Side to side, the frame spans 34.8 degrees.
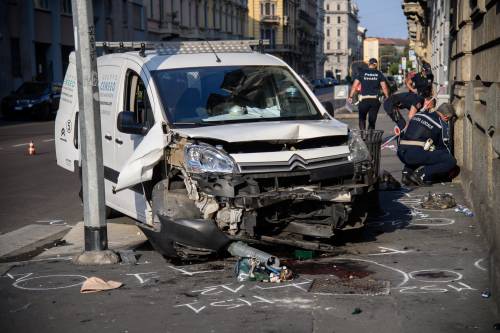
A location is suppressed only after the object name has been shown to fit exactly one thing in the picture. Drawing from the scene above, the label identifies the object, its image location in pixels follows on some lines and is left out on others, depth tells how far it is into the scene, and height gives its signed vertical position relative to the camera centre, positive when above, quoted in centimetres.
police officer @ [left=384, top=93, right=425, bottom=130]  1446 -66
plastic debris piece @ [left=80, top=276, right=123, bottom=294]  661 -177
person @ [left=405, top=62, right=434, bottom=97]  1390 -31
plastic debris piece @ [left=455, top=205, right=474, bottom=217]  956 -175
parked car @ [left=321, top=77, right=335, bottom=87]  10096 -172
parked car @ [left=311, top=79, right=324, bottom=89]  9492 -173
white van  705 -79
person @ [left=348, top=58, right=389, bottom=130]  1727 -49
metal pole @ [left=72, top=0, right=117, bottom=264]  734 -61
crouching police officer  1169 -116
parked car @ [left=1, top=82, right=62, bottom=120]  3438 -120
